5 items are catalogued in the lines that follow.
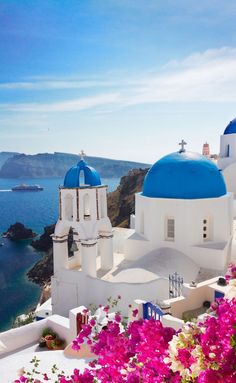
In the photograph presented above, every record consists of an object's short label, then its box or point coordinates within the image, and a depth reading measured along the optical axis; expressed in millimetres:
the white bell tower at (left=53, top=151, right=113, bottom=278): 12164
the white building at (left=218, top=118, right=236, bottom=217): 21328
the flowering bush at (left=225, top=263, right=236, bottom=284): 4199
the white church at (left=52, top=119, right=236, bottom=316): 12086
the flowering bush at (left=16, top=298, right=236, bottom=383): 2943
